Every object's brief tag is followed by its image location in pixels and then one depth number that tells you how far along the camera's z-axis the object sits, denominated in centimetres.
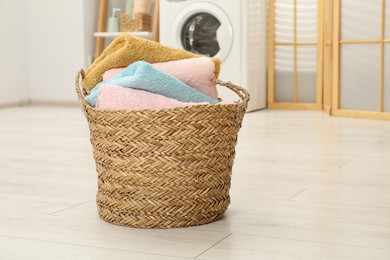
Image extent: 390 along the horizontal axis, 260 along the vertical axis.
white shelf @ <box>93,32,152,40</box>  677
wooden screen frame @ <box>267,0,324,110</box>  681
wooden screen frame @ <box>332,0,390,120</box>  594
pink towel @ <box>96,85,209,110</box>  242
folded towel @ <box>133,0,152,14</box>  684
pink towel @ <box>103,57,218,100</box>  260
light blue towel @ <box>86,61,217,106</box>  244
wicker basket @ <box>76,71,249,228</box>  232
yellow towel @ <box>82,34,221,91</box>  264
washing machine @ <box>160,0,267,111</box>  640
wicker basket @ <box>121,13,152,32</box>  684
